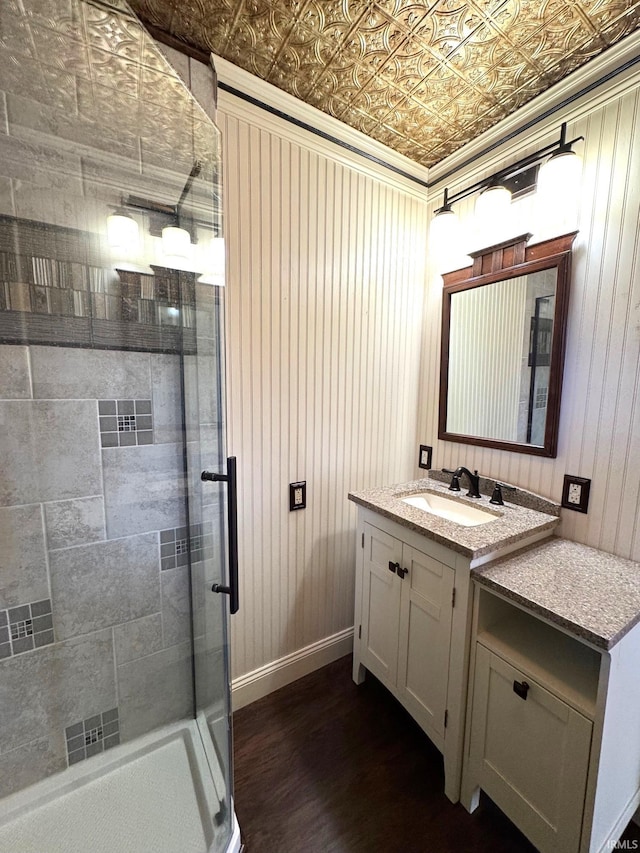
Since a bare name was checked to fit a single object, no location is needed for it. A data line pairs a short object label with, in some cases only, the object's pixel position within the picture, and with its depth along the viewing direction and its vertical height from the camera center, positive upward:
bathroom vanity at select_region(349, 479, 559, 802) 1.18 -0.80
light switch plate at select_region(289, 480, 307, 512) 1.64 -0.53
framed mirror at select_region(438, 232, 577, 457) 1.42 +0.19
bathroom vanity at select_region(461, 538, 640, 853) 0.90 -0.88
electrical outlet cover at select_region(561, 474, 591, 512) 1.36 -0.42
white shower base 1.04 -1.39
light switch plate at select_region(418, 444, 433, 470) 2.01 -0.42
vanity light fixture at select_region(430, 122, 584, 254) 1.30 +0.84
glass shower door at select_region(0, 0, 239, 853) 1.04 -0.21
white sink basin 1.54 -0.58
